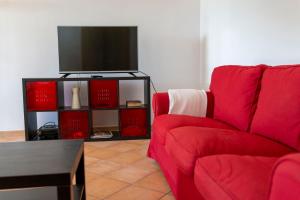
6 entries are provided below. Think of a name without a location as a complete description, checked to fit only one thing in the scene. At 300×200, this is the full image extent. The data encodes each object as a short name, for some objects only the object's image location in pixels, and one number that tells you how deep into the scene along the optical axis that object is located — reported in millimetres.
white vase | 3514
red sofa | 1053
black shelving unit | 3406
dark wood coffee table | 1232
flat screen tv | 3498
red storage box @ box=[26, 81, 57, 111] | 3406
